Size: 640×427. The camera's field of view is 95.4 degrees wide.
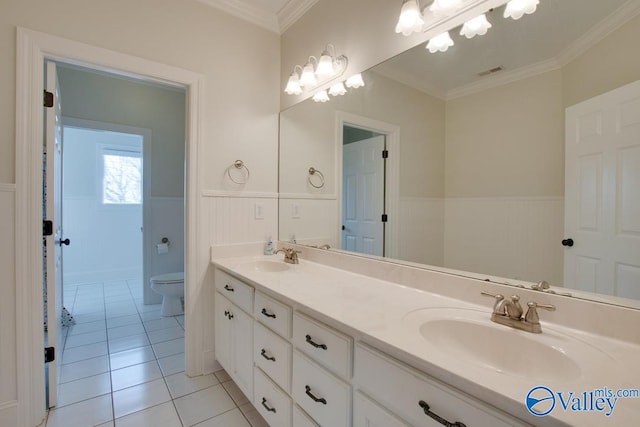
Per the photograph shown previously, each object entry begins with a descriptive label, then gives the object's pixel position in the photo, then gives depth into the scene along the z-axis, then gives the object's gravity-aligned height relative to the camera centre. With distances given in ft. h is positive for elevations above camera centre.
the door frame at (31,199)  4.74 +0.17
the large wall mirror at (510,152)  2.92 +0.84
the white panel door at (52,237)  5.14 -0.51
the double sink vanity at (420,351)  2.03 -1.22
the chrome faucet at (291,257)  6.45 -1.01
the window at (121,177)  14.12 +1.63
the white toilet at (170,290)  9.39 -2.60
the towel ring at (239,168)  6.79 +1.04
